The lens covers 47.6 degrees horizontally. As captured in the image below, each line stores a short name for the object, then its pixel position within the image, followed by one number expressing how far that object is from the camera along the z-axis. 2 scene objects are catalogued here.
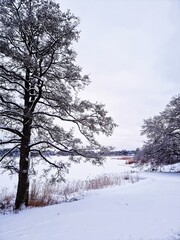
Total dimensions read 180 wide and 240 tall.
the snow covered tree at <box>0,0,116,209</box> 7.52
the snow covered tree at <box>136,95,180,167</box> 19.91
